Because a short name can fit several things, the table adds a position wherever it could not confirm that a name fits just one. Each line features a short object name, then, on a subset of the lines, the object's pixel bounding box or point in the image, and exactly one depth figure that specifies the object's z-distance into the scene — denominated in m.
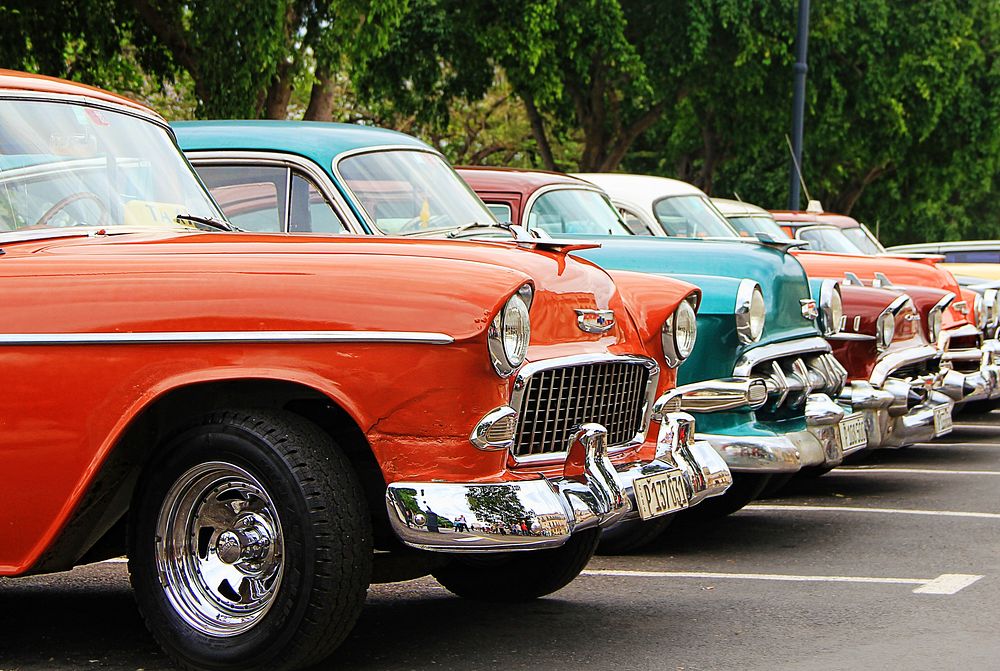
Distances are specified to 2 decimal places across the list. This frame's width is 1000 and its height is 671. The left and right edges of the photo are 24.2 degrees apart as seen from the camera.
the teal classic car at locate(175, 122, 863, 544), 11.07
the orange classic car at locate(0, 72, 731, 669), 6.53
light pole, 32.90
